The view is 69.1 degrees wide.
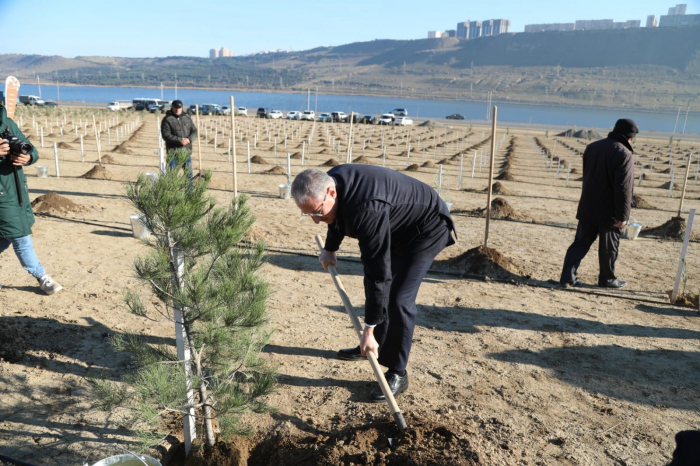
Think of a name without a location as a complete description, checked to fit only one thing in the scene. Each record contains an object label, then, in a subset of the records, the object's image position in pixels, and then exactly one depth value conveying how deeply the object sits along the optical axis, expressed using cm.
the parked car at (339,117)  4088
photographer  354
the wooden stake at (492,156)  518
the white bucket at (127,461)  215
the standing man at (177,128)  694
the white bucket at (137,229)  557
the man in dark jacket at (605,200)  452
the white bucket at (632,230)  696
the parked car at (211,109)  4275
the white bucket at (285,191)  884
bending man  241
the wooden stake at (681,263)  437
